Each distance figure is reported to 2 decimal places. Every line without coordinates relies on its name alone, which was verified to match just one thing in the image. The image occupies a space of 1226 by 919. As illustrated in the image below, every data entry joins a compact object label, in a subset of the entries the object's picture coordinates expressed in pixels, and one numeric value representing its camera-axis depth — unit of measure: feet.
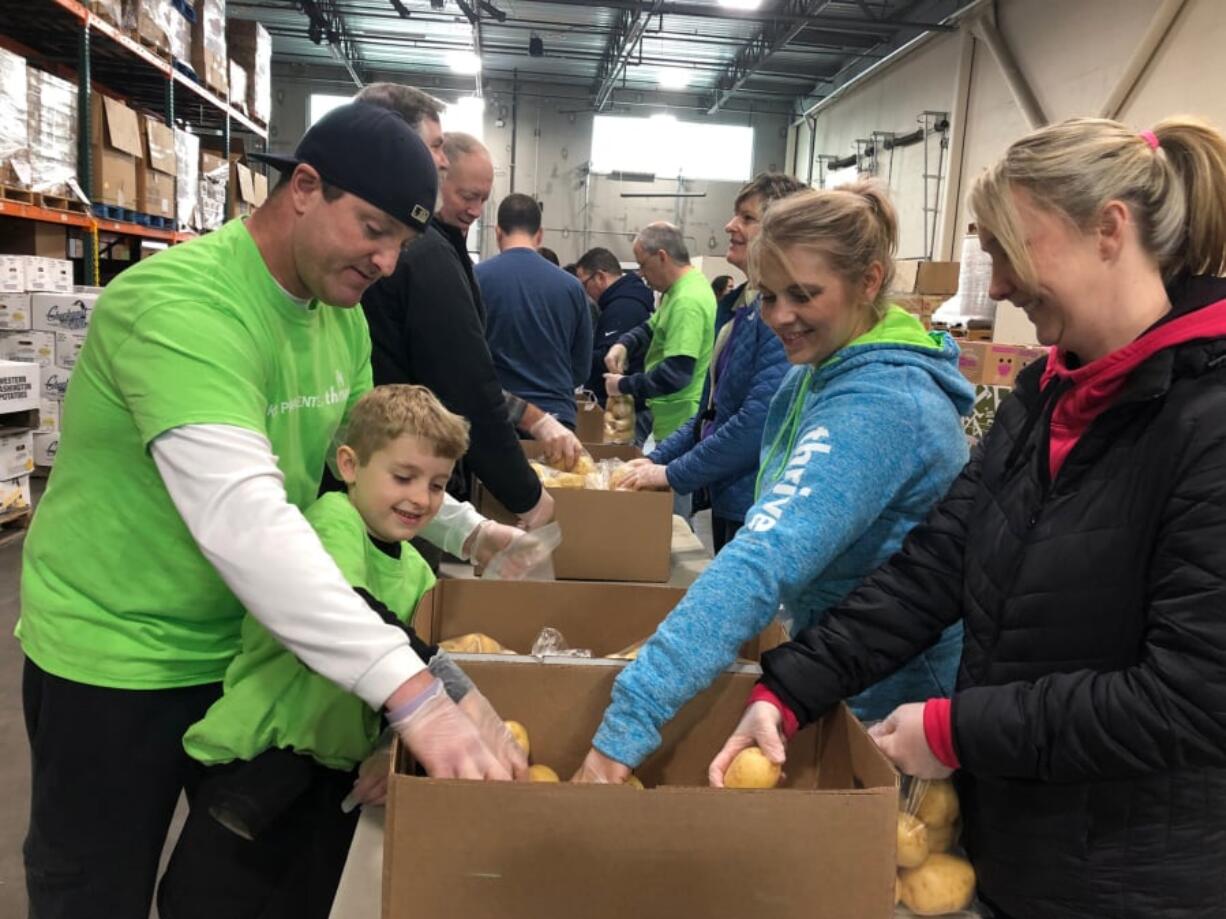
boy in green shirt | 3.67
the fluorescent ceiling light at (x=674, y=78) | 41.77
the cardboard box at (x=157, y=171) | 18.16
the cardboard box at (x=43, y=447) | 16.94
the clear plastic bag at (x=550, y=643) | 4.96
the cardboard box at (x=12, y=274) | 15.71
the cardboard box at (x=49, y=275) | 16.25
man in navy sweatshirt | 10.97
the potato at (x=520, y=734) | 3.90
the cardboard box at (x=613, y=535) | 7.23
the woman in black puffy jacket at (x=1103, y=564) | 2.77
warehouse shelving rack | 15.30
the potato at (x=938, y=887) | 3.27
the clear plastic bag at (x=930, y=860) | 3.28
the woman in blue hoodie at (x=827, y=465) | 3.62
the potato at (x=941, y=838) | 3.42
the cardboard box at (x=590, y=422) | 14.75
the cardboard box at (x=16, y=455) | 14.47
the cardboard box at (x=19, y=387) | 14.21
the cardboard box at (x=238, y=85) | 22.88
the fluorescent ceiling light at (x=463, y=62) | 39.68
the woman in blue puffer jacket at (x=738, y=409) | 7.73
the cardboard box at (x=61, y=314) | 16.51
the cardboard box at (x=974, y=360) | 14.25
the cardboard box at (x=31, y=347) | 16.65
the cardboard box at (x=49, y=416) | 16.66
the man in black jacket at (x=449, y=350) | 6.59
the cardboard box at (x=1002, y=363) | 14.09
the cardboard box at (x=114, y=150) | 16.21
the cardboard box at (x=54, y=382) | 16.65
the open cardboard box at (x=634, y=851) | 2.71
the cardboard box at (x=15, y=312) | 16.30
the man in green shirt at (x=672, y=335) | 13.69
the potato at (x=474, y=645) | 4.72
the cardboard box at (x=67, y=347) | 16.66
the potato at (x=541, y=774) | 3.82
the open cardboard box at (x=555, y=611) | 5.15
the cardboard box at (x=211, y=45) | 20.20
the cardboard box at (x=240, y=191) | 24.13
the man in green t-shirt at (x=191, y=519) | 3.18
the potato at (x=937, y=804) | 3.37
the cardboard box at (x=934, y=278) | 23.85
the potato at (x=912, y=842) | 3.30
